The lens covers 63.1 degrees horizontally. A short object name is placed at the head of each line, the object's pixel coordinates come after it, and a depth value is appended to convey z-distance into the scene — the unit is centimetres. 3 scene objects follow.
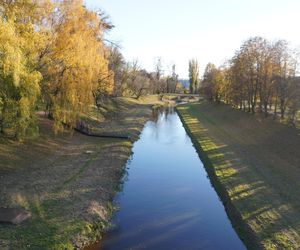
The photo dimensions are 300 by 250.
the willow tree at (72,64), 1811
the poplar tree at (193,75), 9185
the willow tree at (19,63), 1274
